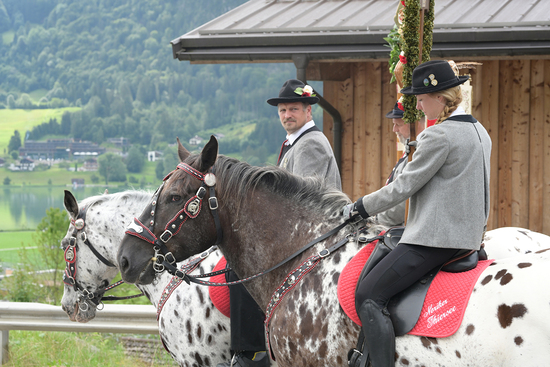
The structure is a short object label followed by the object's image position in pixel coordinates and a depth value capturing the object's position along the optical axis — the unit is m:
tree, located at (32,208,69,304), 17.82
